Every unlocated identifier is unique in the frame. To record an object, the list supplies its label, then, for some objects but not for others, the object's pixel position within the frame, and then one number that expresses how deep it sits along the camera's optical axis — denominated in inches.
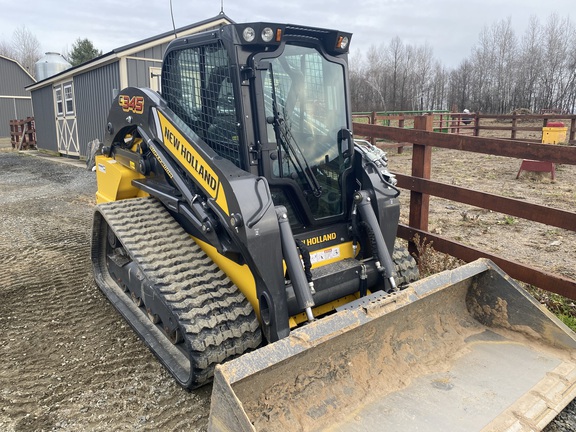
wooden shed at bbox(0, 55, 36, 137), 1142.3
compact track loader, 99.9
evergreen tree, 1610.5
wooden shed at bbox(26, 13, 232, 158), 487.8
